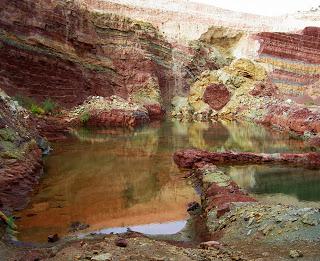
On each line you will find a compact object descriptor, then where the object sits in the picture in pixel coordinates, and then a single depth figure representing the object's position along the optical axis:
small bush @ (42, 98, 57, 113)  17.27
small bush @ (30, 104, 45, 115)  16.11
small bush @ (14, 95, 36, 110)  16.70
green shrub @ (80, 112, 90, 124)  17.98
